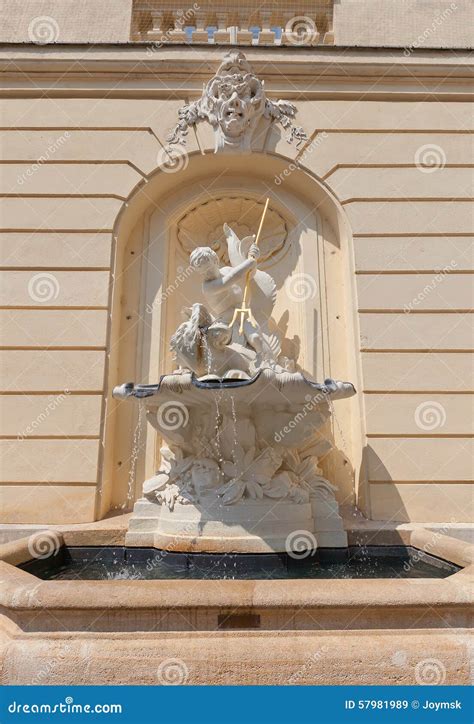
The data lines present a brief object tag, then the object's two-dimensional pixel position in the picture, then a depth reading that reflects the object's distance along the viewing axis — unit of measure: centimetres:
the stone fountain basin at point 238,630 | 246
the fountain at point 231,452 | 466
